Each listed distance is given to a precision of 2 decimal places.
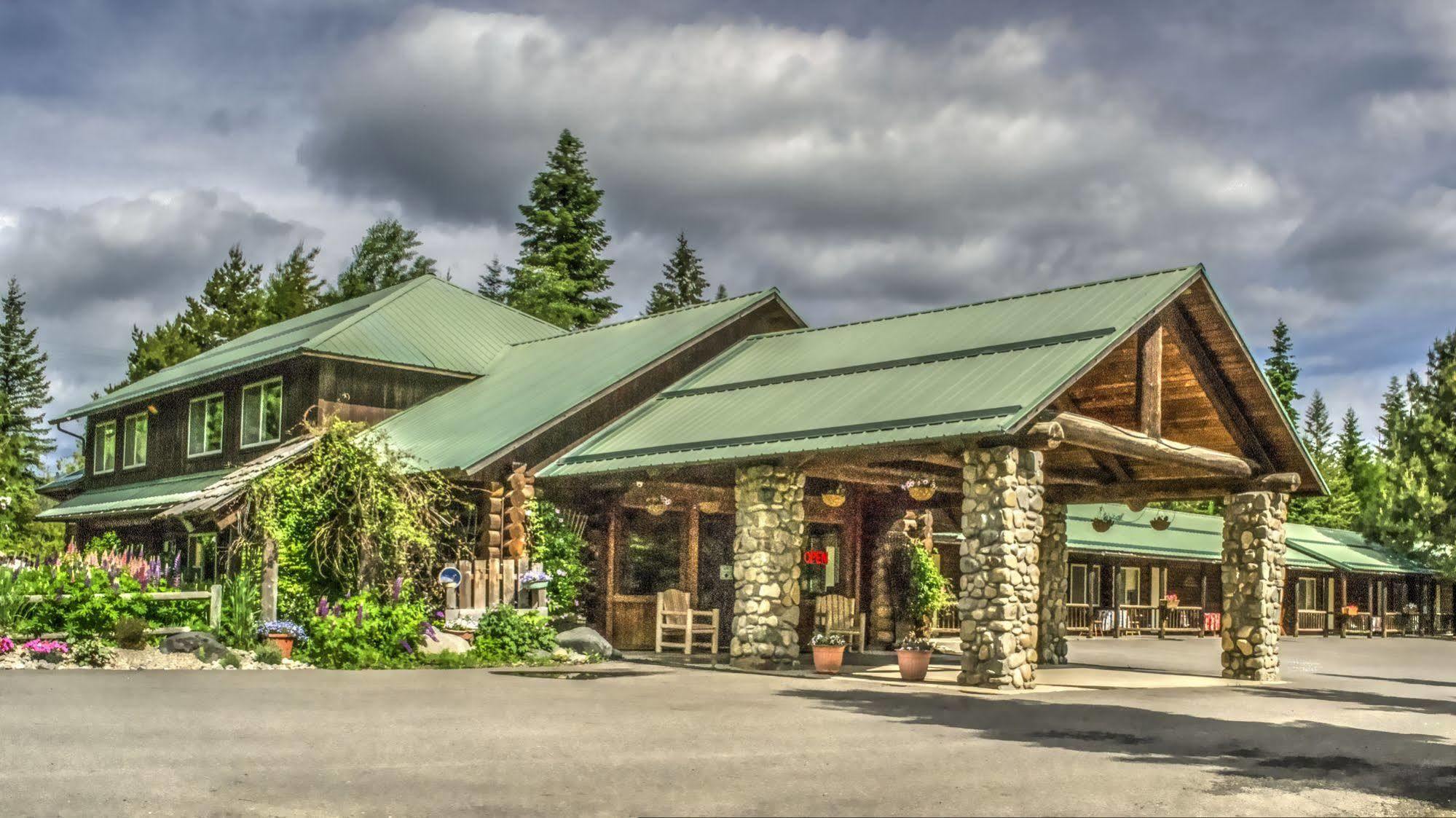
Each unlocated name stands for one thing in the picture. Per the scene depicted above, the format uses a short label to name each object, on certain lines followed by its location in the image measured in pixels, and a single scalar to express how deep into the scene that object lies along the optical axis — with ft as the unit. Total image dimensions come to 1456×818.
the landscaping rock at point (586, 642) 69.31
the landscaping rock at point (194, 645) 60.29
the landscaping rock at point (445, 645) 64.80
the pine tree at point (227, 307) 187.83
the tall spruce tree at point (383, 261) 199.52
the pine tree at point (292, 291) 186.29
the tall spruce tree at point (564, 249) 177.88
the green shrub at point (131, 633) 60.75
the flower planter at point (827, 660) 65.41
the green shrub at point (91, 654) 57.52
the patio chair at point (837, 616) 81.15
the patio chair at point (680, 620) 74.59
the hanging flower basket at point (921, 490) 69.10
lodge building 59.57
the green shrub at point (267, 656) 60.95
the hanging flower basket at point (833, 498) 77.15
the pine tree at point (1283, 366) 243.60
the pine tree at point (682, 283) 245.04
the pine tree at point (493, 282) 213.46
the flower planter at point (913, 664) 60.80
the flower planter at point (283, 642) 63.46
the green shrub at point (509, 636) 66.59
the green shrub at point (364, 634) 62.03
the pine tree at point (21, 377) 231.50
